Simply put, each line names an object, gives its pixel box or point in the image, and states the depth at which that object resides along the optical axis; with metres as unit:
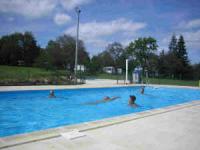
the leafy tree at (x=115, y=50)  58.41
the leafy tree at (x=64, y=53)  42.84
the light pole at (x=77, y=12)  16.72
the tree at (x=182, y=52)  43.88
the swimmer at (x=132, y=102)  9.55
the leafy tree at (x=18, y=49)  46.06
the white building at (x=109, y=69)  49.96
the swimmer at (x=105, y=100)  10.59
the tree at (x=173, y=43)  50.78
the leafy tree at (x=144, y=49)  44.88
